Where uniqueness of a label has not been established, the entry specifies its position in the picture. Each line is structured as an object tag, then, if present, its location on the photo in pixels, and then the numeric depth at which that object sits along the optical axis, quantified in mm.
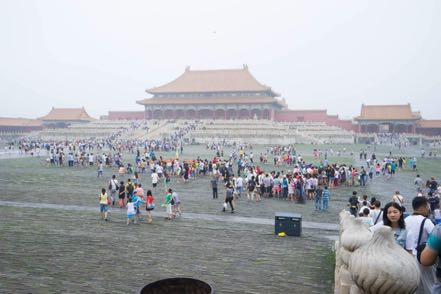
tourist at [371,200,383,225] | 8852
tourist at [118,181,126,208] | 15147
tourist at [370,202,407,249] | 4844
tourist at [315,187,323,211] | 15323
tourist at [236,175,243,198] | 18203
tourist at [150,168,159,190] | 19877
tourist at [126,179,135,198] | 15148
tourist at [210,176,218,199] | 17312
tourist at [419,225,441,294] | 3408
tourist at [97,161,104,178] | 24281
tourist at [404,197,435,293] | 4762
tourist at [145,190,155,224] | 12862
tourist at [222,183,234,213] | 14305
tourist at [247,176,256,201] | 17420
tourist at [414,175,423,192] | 19142
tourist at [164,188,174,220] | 13148
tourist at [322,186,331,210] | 15266
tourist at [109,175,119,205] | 15391
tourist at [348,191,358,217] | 12633
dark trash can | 11391
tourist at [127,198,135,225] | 12403
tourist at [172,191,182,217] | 13641
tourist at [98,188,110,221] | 12977
